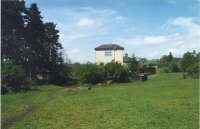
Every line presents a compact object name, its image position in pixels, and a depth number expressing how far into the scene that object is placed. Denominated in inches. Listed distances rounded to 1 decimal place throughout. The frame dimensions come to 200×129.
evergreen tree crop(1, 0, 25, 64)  957.6
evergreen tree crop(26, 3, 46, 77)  1074.1
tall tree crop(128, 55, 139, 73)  1325.2
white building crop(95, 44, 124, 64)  1635.6
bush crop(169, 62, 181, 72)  1617.0
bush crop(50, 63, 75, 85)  1100.4
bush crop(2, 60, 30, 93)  658.3
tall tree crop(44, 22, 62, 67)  1118.7
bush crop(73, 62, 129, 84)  1077.3
